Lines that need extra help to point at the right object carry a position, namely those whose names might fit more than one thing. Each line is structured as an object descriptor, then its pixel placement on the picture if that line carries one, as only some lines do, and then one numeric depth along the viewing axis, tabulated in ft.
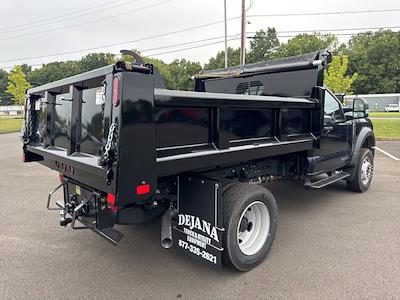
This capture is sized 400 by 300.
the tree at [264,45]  263.90
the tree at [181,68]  216.68
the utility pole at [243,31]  75.94
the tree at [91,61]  279.30
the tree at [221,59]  216.54
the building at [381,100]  180.45
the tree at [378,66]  198.90
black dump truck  7.74
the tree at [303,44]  214.69
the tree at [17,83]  124.67
